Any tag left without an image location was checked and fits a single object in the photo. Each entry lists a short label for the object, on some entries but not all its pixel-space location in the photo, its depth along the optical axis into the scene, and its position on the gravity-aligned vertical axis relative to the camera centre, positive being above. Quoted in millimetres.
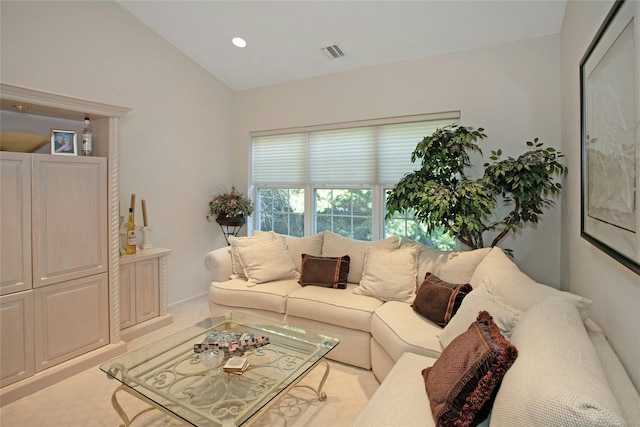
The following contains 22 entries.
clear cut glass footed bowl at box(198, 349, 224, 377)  1875 -838
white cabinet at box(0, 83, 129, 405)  2303 -271
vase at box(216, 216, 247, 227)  4324 -116
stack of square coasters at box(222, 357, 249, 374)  1851 -855
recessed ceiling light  3652 +1876
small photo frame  2598 +551
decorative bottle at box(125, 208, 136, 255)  3363 -252
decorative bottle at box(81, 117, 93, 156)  2756 +592
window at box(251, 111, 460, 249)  3746 +470
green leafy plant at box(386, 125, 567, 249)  2645 +202
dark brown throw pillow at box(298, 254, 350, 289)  3166 -571
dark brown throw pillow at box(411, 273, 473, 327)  2273 -616
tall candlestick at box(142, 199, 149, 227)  3648 -21
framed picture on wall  1199 +319
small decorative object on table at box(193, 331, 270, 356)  2081 -834
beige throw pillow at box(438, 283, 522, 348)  1646 -532
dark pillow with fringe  1223 -645
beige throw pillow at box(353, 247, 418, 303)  2791 -544
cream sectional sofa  977 -549
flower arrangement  4312 +66
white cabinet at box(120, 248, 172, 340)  3203 -799
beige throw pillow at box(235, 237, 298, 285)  3324 -511
